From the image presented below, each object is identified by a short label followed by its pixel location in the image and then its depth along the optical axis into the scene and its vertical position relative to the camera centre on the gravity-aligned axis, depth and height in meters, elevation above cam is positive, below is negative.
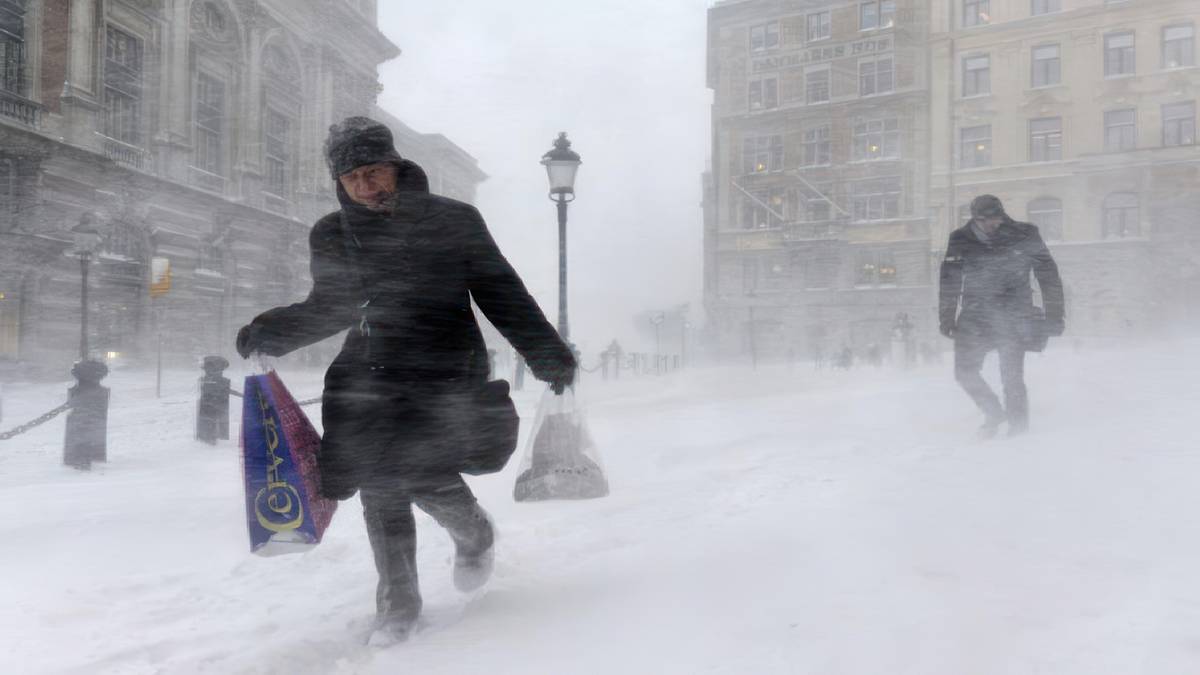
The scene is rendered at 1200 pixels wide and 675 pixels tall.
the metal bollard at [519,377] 14.38 -0.51
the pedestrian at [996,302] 4.95 +0.32
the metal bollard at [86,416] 6.87 -0.61
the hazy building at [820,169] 32.19 +7.67
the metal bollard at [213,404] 8.41 -0.61
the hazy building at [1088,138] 24.86 +7.41
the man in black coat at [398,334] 2.27 +0.04
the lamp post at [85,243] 10.78 +1.41
